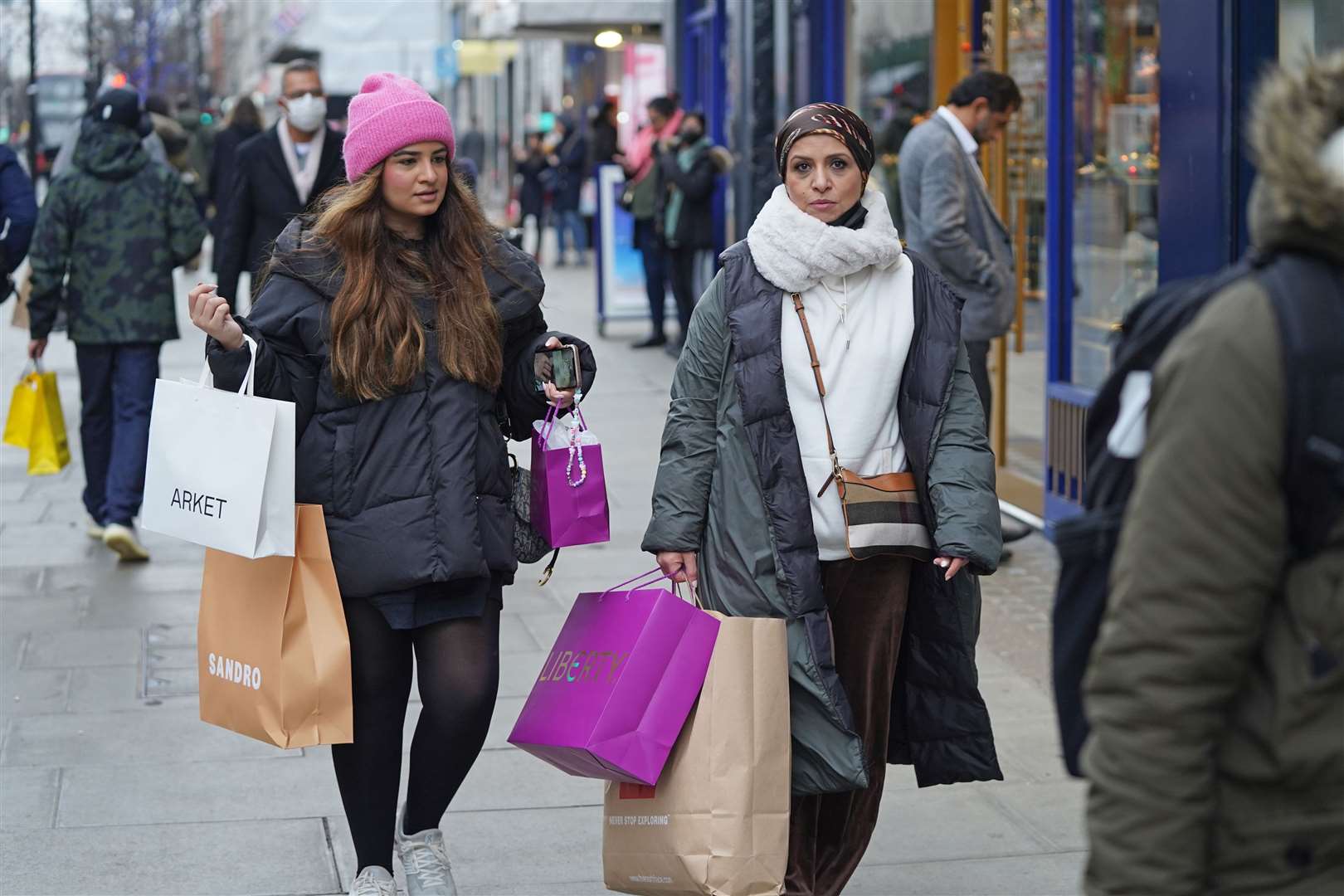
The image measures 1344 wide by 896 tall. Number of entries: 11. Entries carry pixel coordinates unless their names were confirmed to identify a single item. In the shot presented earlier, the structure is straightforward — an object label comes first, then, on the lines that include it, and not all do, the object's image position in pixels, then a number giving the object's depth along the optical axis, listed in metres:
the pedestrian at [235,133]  26.23
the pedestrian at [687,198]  27.33
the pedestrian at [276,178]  16.08
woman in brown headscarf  7.31
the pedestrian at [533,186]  48.59
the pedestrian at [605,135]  39.00
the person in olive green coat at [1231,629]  3.76
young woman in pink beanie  7.34
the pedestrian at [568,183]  46.00
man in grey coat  14.27
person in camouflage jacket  15.53
